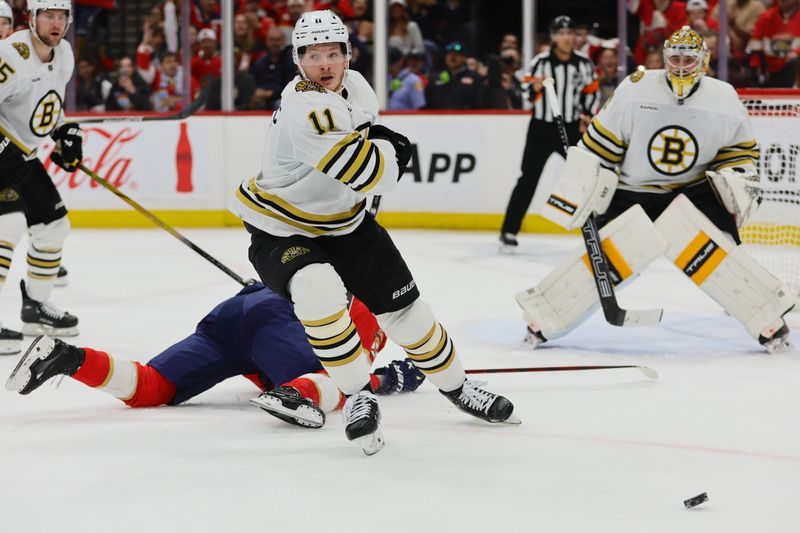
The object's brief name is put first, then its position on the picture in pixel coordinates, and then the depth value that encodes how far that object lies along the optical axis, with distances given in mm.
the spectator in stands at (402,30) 14398
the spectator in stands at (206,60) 14820
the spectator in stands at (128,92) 15109
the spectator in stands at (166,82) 14906
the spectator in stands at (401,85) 14352
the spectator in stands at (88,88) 15062
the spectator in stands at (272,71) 14781
